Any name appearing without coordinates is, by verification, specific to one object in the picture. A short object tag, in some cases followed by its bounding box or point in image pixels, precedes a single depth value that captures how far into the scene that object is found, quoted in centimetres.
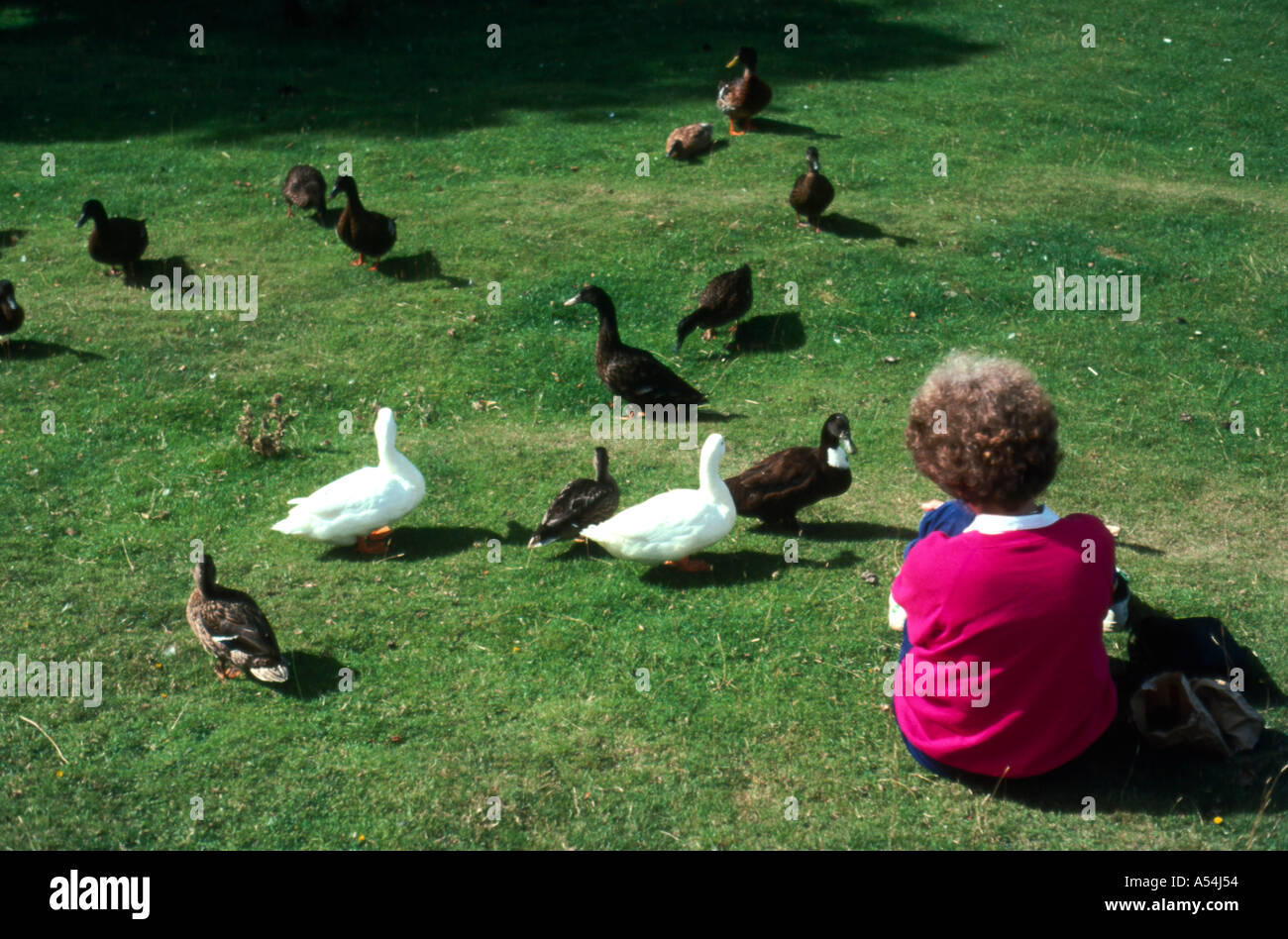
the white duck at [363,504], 720
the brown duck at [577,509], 721
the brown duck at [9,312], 1061
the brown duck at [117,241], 1223
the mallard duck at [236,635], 587
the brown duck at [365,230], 1233
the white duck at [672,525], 671
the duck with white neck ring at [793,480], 746
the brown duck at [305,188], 1371
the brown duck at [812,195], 1282
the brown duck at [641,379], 953
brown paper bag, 484
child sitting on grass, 425
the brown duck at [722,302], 1091
